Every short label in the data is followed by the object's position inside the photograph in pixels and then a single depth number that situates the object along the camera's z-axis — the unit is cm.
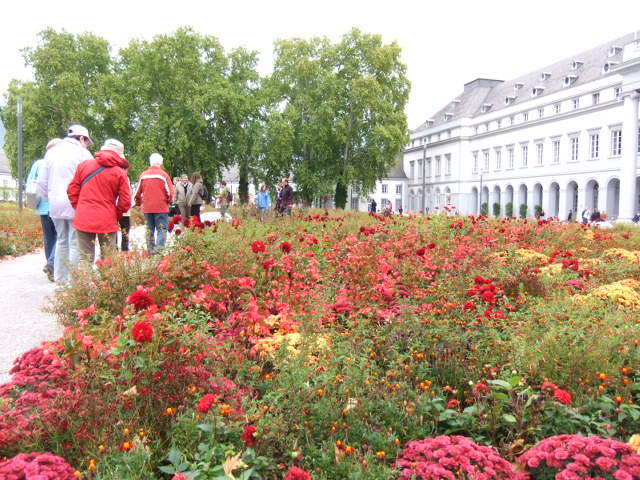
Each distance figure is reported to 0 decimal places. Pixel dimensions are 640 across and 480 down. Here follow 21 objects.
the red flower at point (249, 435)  230
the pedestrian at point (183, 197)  1405
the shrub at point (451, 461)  225
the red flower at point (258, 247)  492
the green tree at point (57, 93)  4019
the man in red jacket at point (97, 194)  641
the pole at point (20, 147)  2231
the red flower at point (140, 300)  305
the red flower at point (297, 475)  198
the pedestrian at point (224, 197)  1821
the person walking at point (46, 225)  804
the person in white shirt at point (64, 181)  692
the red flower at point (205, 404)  227
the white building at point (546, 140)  4812
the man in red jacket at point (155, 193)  955
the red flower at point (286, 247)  530
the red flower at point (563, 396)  255
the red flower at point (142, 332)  257
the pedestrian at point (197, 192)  1364
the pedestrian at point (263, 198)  2134
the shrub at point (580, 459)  218
